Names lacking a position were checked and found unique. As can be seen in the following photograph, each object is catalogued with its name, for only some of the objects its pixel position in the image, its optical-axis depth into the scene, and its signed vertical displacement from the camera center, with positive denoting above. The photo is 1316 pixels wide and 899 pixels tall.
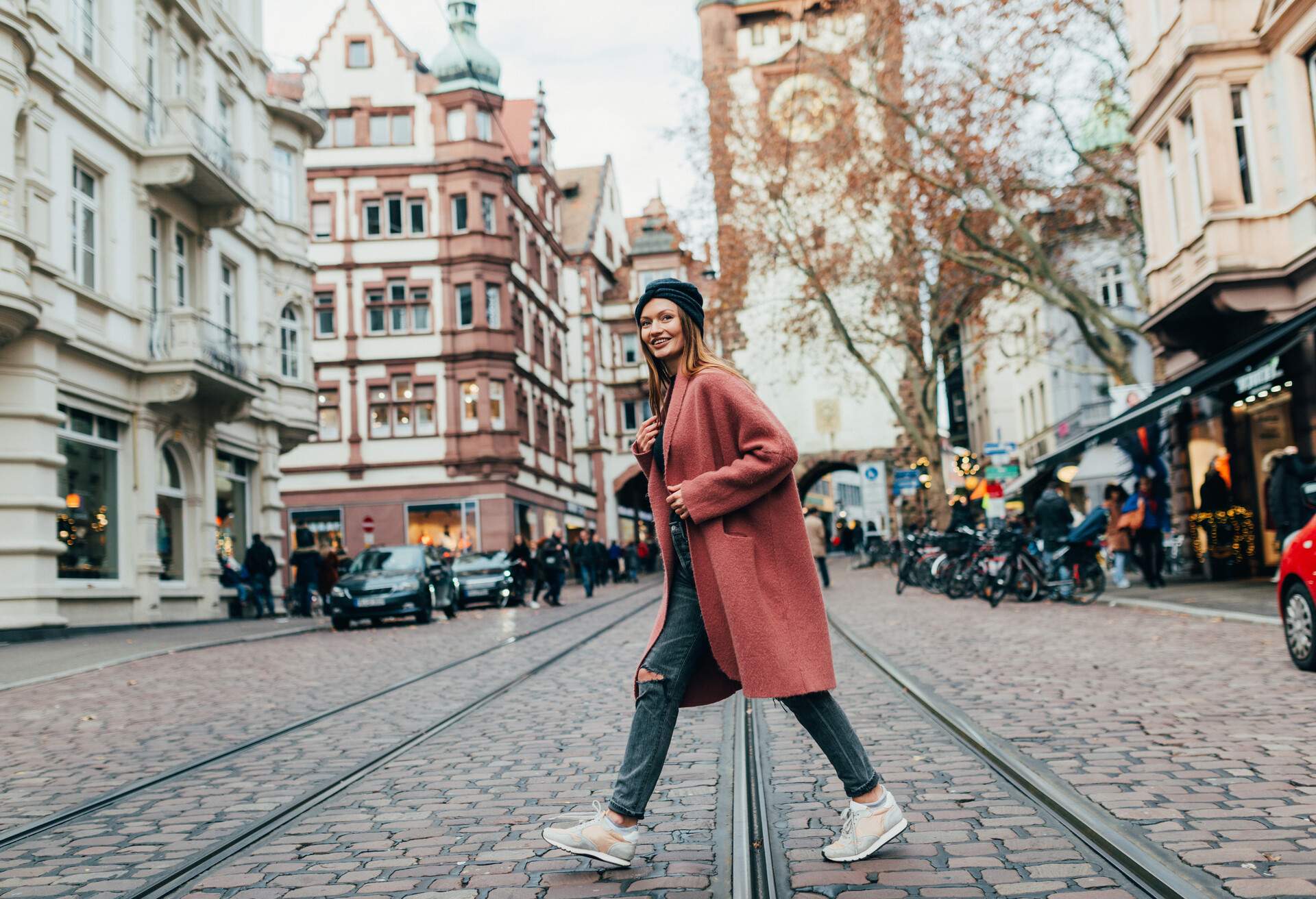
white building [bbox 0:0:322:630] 18.67 +4.80
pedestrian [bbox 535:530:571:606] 27.88 +0.20
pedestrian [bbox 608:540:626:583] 48.53 +0.32
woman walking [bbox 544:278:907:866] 4.24 -0.10
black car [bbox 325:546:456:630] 22.34 -0.08
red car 9.23 -0.50
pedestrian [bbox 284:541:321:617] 28.23 +0.26
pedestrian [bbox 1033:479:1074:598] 20.34 +0.33
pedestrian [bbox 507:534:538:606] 29.45 +0.24
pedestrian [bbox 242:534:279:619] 26.05 +0.43
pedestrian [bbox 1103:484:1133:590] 21.88 -0.03
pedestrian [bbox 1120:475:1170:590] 20.58 +0.13
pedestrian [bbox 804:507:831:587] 26.47 +0.40
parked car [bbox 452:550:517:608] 29.64 -0.14
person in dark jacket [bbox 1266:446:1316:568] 16.88 +0.41
